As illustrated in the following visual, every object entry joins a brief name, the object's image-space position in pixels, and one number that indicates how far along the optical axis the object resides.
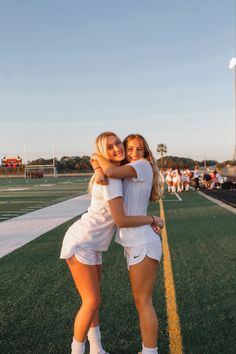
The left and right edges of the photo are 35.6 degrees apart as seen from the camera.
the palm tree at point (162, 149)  121.81
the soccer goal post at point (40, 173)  74.14
